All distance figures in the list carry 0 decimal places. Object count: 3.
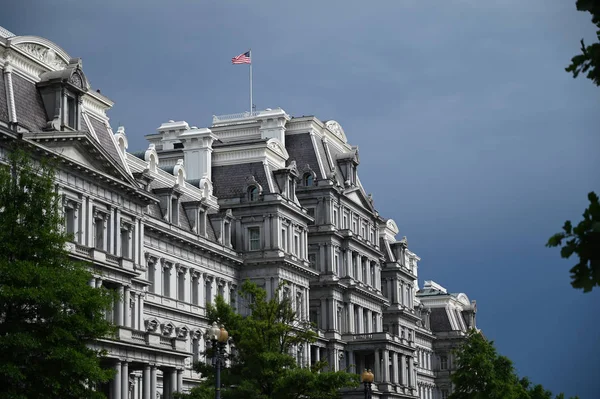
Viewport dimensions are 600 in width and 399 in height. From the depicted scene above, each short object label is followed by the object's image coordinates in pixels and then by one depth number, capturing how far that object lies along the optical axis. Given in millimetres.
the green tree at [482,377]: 79125
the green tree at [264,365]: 54938
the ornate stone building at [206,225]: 56094
